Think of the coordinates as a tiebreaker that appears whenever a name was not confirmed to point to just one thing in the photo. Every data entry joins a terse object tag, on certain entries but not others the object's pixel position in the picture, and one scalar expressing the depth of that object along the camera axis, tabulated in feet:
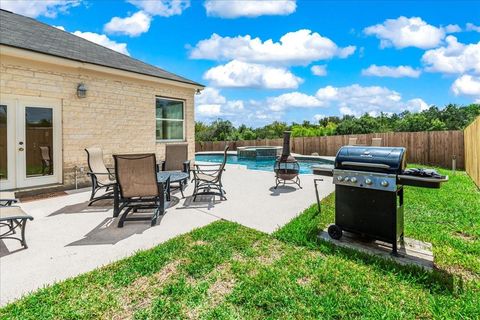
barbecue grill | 10.27
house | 21.63
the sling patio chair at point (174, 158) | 25.95
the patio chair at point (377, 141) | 52.93
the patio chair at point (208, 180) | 20.79
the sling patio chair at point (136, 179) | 15.20
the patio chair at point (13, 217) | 11.06
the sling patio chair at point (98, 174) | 19.44
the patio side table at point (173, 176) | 18.18
